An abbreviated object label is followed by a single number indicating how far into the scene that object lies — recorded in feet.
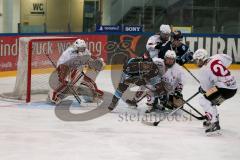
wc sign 83.03
